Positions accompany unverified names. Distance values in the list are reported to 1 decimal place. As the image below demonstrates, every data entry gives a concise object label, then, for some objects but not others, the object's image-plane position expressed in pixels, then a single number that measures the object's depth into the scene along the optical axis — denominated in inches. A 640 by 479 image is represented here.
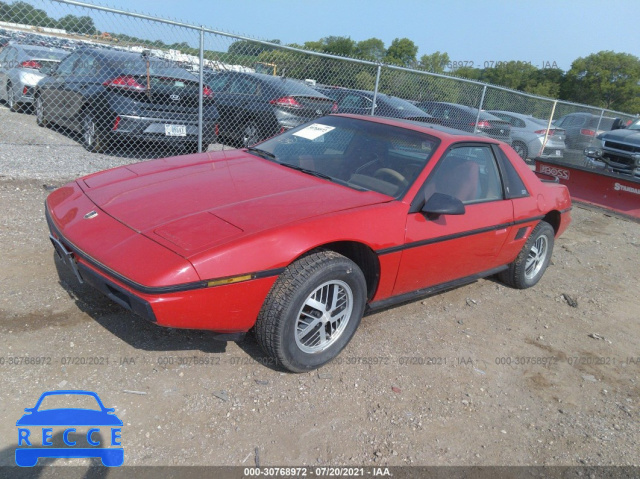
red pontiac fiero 102.3
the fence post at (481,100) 382.0
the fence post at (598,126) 524.7
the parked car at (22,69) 382.0
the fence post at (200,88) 245.0
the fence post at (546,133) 475.9
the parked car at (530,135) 493.4
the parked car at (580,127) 510.9
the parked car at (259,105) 328.8
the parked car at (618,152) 408.8
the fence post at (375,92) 308.0
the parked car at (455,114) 419.5
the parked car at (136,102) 272.1
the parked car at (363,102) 360.8
